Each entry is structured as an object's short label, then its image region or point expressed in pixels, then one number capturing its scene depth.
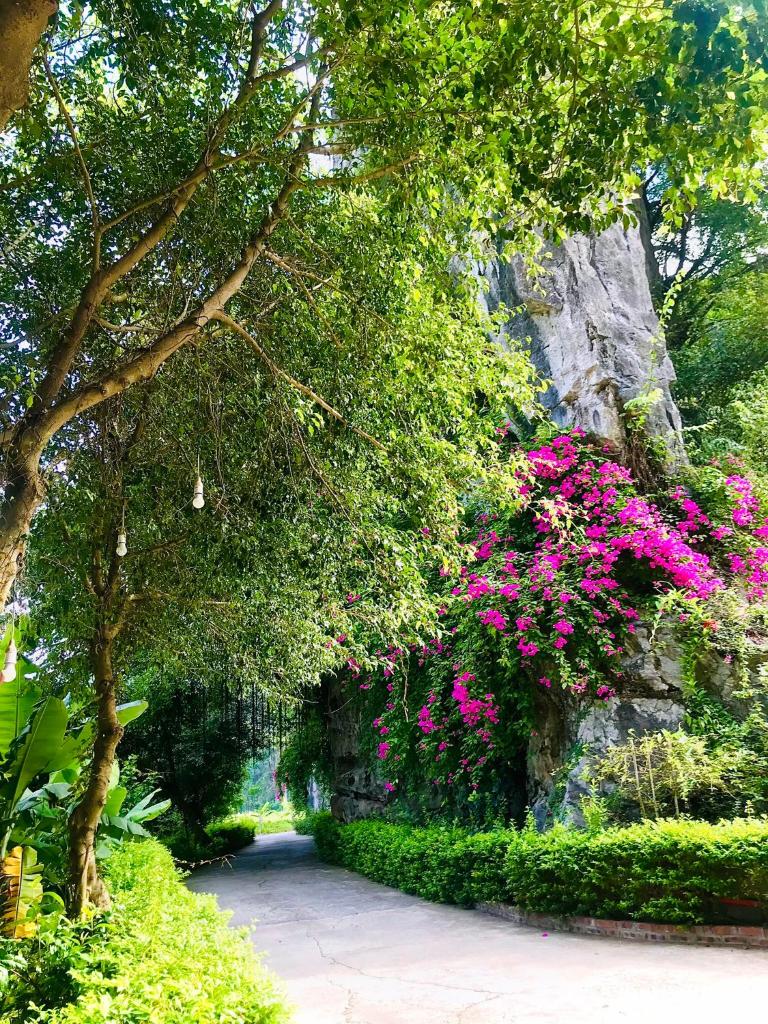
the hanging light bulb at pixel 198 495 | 4.09
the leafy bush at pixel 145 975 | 2.69
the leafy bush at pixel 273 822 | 29.06
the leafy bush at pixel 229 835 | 18.12
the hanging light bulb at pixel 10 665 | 2.98
